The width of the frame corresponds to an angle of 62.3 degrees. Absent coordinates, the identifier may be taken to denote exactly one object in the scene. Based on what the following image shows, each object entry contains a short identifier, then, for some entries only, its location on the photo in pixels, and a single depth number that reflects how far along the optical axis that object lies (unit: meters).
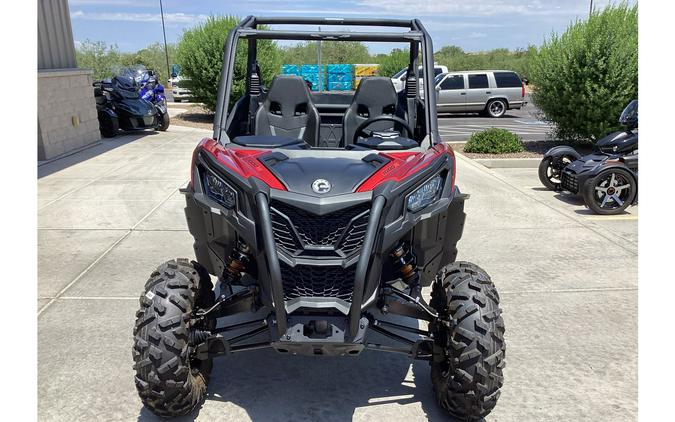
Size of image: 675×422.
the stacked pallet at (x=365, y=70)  27.90
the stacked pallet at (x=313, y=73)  25.00
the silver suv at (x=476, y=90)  20.52
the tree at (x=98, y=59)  29.41
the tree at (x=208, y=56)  16.95
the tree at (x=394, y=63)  25.98
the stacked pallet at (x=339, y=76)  26.34
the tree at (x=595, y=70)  10.60
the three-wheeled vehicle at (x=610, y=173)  6.94
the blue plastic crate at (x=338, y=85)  26.23
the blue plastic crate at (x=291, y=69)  22.89
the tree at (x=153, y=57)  51.56
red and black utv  2.68
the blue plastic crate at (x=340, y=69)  26.41
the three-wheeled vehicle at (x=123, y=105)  13.84
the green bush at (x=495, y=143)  11.26
